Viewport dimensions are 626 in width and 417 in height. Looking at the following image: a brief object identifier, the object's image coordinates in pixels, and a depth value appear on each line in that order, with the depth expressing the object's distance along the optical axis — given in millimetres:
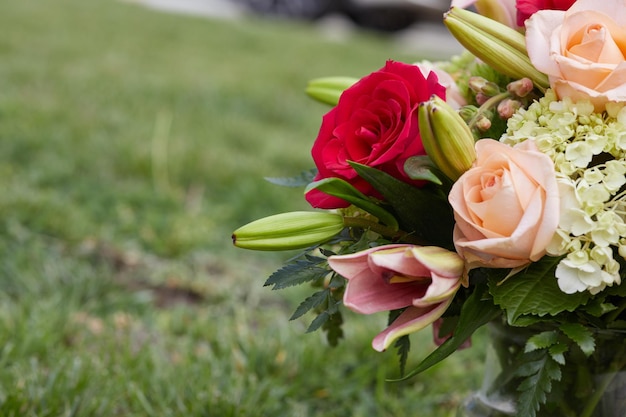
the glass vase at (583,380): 1025
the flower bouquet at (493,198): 928
